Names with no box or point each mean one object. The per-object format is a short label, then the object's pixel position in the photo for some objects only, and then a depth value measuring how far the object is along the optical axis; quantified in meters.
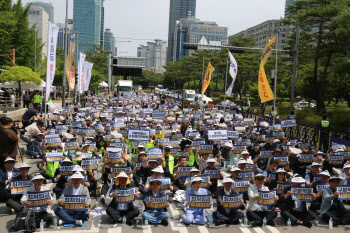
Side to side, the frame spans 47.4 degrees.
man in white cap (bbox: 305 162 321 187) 10.30
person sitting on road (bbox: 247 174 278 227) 9.03
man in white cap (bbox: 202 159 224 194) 10.54
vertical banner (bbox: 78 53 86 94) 31.17
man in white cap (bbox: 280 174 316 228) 9.15
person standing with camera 10.37
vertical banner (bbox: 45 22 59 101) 18.95
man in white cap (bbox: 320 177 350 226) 9.39
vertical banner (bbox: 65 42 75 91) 27.63
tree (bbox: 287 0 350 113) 28.66
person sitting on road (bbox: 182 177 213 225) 8.98
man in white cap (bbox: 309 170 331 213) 9.73
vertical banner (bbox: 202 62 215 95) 30.94
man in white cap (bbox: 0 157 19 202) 9.73
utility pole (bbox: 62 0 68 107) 30.00
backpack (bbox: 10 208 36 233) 8.09
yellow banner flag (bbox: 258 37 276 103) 18.92
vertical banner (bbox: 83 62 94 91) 33.24
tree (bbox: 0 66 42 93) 31.35
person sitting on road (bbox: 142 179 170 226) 8.97
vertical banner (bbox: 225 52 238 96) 26.58
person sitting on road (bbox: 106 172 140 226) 8.79
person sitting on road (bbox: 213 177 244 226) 9.01
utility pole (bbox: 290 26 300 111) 22.80
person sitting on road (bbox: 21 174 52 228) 8.37
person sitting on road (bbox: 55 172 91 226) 8.54
